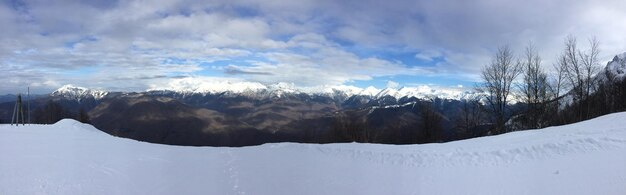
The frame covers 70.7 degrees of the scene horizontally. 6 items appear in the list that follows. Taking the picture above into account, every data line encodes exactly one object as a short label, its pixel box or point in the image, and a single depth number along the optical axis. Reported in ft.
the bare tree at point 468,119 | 163.88
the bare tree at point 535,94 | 130.21
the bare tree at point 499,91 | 128.88
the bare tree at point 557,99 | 130.62
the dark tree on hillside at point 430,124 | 184.14
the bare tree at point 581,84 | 129.08
